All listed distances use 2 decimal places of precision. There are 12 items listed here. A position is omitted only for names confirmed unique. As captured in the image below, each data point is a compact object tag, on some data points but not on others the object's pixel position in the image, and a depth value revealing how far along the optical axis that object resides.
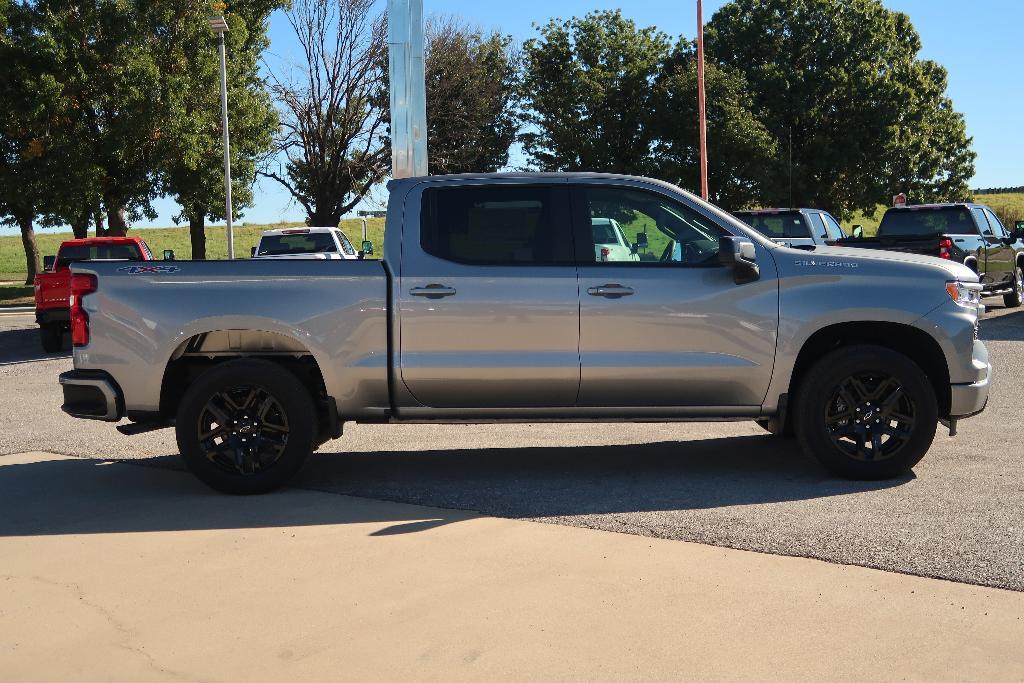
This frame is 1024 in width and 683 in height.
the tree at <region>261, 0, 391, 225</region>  43.34
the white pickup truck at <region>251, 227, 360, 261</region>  21.48
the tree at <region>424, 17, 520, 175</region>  47.16
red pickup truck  18.27
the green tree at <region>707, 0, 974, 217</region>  51.22
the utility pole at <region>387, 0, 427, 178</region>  13.71
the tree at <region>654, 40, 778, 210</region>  49.44
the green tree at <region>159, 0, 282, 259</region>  36.09
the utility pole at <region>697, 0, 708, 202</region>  33.97
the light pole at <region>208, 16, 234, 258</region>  31.59
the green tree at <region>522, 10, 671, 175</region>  54.62
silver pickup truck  6.90
